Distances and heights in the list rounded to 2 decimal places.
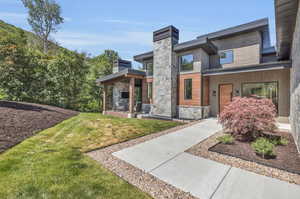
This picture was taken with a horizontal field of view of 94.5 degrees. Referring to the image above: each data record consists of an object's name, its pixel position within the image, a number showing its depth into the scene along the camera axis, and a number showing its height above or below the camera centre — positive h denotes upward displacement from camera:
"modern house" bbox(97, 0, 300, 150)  8.49 +1.70
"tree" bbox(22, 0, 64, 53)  26.70 +16.21
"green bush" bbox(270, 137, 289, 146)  4.39 -1.38
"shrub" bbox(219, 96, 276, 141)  4.80 -0.67
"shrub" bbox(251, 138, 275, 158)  3.60 -1.32
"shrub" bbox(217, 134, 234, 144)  4.66 -1.40
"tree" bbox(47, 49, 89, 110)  14.17 +2.10
